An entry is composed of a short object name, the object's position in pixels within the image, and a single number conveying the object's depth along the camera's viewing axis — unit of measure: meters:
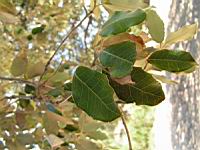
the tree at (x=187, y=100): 1.87
